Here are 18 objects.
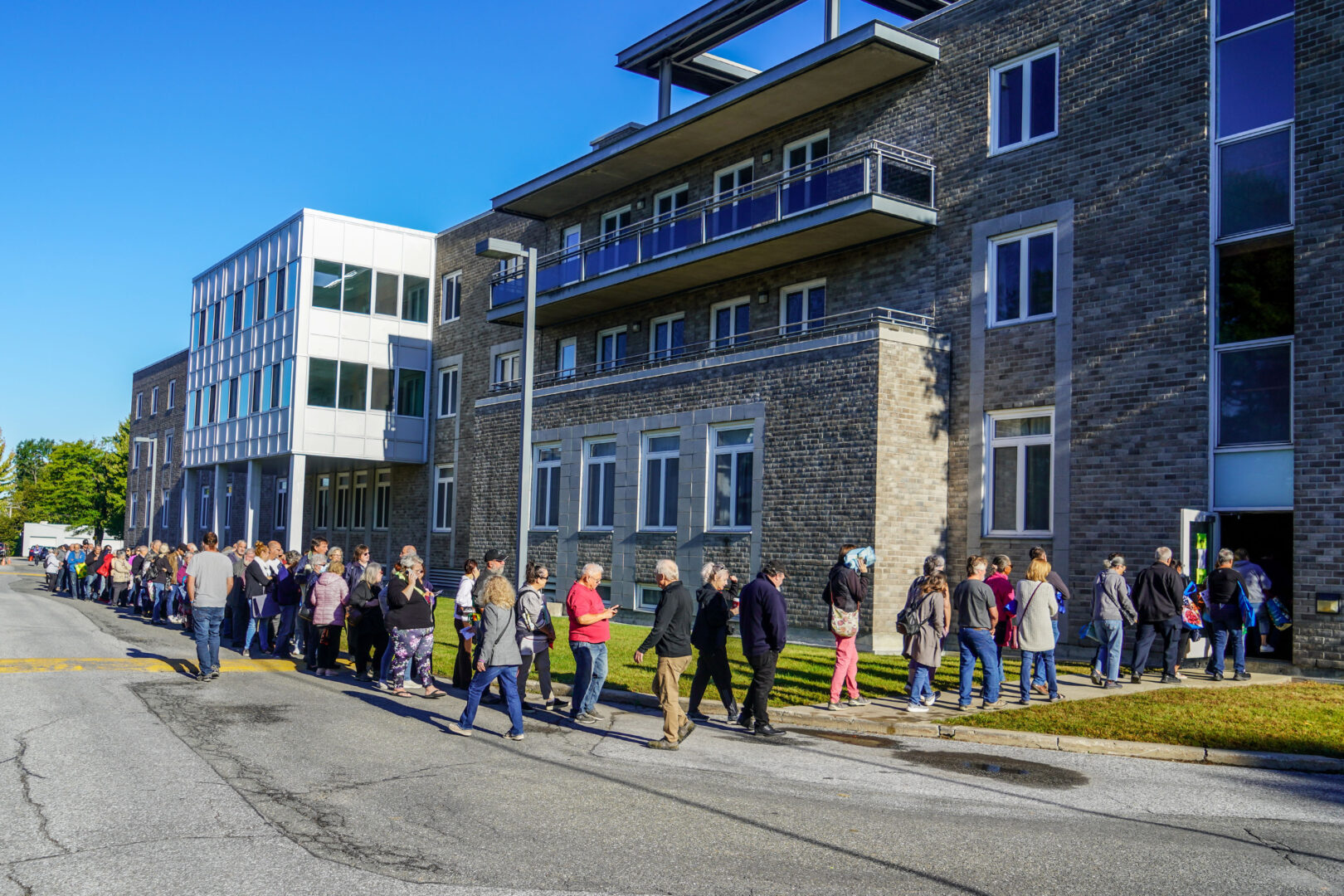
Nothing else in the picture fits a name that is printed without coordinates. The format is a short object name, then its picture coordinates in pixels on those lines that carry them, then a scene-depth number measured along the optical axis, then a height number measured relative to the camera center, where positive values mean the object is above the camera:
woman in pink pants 12.72 -1.10
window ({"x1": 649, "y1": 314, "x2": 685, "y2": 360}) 26.64 +4.36
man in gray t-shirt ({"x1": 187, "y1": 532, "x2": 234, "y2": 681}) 14.41 -1.26
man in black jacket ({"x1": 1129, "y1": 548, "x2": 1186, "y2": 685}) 14.08 -0.94
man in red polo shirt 11.48 -1.31
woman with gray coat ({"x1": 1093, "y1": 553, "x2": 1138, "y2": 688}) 13.91 -1.07
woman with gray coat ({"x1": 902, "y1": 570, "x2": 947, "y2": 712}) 12.51 -1.16
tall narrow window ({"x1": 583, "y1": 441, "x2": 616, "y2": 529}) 25.33 +0.66
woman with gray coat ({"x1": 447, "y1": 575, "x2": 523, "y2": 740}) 10.83 -1.38
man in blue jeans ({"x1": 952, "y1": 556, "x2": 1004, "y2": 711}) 12.52 -1.19
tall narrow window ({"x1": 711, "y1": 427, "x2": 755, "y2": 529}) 21.67 +0.81
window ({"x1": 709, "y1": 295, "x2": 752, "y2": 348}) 24.88 +4.42
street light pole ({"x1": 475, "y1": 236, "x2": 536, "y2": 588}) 16.02 +2.10
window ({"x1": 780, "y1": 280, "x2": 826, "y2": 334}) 23.08 +4.48
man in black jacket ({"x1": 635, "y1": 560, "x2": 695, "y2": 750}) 10.67 -1.26
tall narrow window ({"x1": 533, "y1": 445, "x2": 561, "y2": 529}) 27.09 +0.57
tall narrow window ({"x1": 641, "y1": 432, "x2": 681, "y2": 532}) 23.50 +0.76
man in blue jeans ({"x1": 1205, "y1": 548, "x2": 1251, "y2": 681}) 14.23 -1.04
